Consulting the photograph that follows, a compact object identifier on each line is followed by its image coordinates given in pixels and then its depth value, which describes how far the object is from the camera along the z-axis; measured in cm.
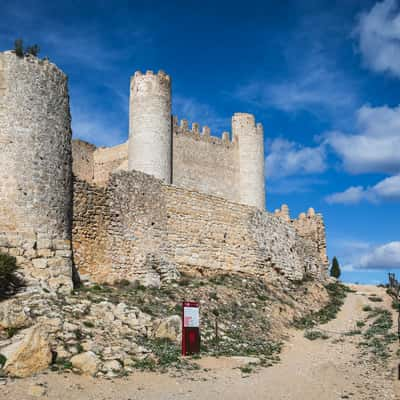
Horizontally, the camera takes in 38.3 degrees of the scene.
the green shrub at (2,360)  1032
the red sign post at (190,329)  1308
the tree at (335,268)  4238
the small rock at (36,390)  935
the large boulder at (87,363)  1065
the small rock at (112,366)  1095
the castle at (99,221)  1466
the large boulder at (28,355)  1020
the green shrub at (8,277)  1326
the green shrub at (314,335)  1782
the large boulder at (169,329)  1364
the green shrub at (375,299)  2443
